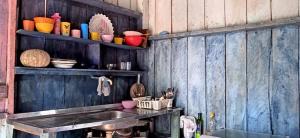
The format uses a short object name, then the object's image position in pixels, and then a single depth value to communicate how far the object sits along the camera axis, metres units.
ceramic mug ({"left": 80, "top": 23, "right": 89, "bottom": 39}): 2.15
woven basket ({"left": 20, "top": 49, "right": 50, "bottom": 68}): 1.76
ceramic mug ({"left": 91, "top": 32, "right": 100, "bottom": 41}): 2.20
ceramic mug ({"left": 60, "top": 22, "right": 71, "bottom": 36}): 2.00
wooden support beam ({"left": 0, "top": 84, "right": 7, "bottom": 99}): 1.72
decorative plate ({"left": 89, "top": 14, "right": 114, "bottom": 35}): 2.34
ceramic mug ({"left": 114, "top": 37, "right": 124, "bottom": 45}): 2.44
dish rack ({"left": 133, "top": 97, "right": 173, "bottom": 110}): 2.36
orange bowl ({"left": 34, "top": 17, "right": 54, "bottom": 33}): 1.84
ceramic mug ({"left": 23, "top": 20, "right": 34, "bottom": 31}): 1.80
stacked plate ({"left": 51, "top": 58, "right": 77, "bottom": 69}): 1.92
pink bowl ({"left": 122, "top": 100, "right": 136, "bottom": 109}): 2.44
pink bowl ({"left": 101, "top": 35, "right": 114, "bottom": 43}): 2.30
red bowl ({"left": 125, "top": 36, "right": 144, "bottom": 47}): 2.54
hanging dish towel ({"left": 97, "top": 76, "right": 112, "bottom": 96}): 2.26
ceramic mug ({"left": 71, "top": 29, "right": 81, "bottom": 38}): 2.08
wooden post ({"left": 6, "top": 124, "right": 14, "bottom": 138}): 1.73
